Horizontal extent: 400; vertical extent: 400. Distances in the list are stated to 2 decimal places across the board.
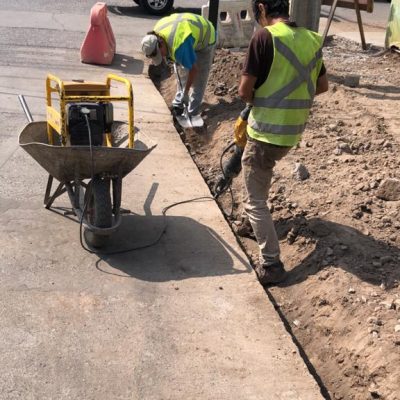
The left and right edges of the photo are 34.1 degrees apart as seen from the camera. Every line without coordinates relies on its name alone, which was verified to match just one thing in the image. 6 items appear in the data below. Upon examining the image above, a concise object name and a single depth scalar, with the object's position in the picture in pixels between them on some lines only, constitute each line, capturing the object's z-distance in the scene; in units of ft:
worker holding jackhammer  14.37
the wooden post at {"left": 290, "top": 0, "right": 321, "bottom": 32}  30.60
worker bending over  24.43
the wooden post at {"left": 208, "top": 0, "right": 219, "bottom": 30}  34.30
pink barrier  36.04
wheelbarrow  15.76
